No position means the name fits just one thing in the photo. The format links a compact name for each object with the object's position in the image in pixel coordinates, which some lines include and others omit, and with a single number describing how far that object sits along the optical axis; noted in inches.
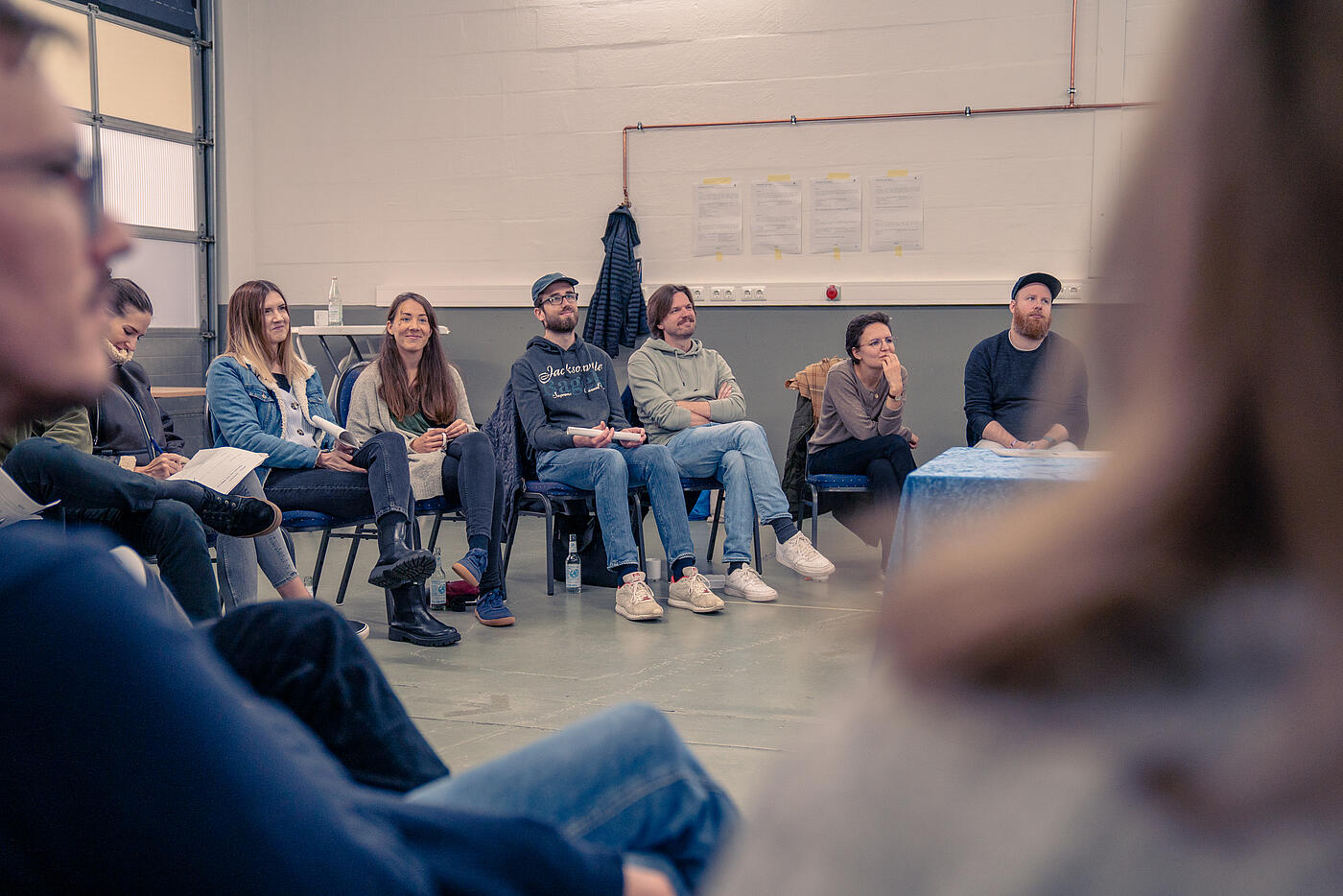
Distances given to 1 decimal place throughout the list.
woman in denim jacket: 131.3
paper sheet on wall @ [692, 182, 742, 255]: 232.4
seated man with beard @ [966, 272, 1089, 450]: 176.9
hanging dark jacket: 231.0
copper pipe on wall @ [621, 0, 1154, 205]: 212.4
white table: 236.5
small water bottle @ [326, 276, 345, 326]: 244.7
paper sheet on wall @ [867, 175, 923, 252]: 223.3
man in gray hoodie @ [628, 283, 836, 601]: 160.4
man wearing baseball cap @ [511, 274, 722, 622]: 149.8
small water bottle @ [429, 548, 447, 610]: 152.3
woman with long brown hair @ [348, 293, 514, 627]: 143.4
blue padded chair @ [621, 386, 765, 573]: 167.8
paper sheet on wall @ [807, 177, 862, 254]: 226.4
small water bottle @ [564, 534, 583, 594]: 163.3
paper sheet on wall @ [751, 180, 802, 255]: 229.6
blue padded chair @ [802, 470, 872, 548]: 169.9
